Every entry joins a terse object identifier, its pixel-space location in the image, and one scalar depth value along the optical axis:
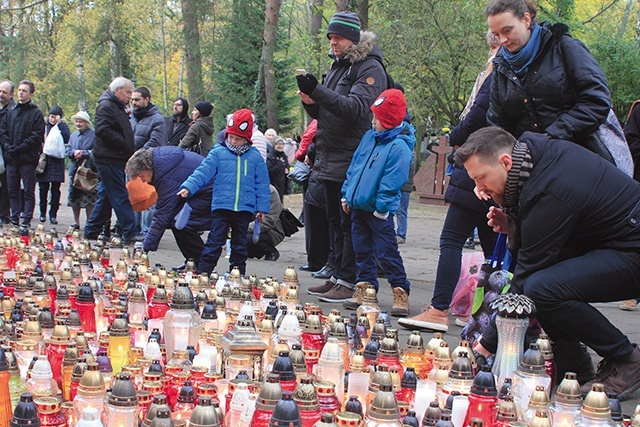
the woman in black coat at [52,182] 12.47
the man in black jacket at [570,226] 3.97
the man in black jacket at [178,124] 11.21
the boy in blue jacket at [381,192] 6.25
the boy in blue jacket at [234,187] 7.30
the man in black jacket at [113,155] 9.92
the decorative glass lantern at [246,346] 3.80
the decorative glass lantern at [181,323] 4.40
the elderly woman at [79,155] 11.82
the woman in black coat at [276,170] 11.46
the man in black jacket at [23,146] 11.43
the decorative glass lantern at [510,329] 3.98
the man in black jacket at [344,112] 6.66
